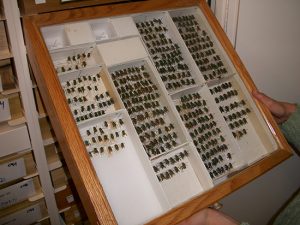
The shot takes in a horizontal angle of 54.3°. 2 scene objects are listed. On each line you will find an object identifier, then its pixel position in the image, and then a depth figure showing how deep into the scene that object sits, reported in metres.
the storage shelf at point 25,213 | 1.14
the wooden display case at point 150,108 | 0.83
